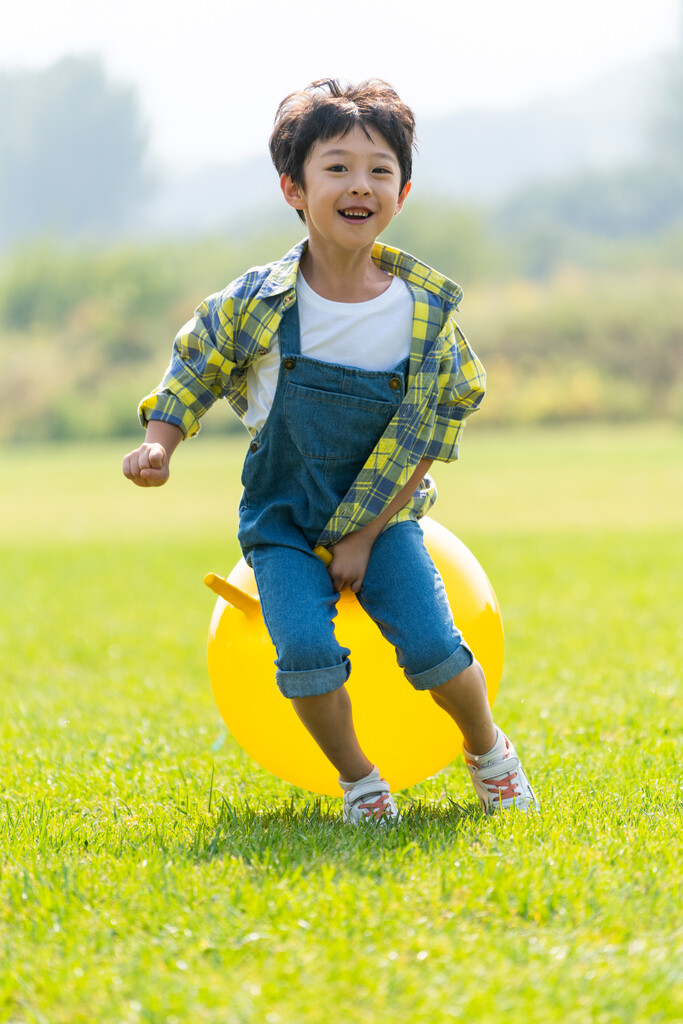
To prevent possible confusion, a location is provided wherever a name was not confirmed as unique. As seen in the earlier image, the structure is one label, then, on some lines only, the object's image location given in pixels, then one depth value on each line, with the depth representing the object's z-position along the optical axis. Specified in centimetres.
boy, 556
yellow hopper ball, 596
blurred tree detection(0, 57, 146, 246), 9994
